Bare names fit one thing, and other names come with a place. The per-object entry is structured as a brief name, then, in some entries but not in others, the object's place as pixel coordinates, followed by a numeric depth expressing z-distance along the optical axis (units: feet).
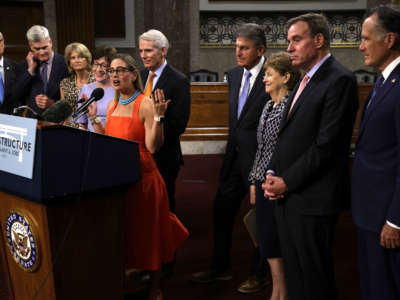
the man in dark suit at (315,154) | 5.81
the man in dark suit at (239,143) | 8.13
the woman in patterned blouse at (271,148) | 6.98
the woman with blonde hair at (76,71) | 10.19
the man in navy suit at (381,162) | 5.11
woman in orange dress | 7.10
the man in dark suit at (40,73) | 10.22
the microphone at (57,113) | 5.69
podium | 5.24
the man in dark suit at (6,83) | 10.98
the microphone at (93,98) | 5.85
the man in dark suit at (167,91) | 8.91
